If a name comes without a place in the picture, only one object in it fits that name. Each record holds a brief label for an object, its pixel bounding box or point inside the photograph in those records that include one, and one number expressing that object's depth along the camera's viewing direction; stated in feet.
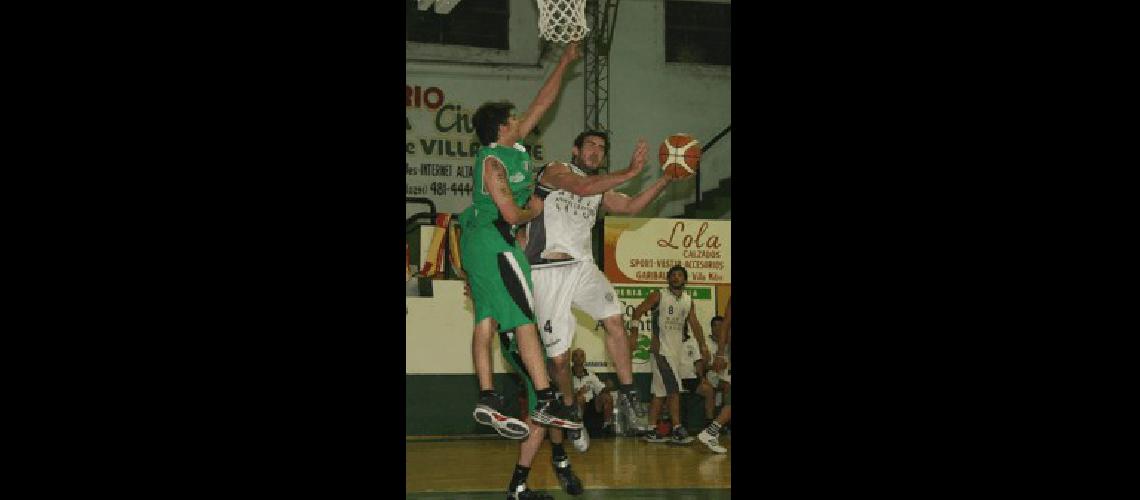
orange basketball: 20.98
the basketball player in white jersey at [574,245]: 19.74
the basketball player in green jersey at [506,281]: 19.25
